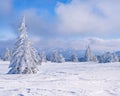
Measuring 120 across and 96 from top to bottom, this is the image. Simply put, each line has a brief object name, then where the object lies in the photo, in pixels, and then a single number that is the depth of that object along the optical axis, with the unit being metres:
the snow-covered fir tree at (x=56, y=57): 115.35
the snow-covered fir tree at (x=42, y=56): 111.75
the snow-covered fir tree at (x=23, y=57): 35.75
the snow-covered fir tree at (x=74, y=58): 128.85
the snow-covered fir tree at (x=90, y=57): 121.36
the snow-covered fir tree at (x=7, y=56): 116.59
